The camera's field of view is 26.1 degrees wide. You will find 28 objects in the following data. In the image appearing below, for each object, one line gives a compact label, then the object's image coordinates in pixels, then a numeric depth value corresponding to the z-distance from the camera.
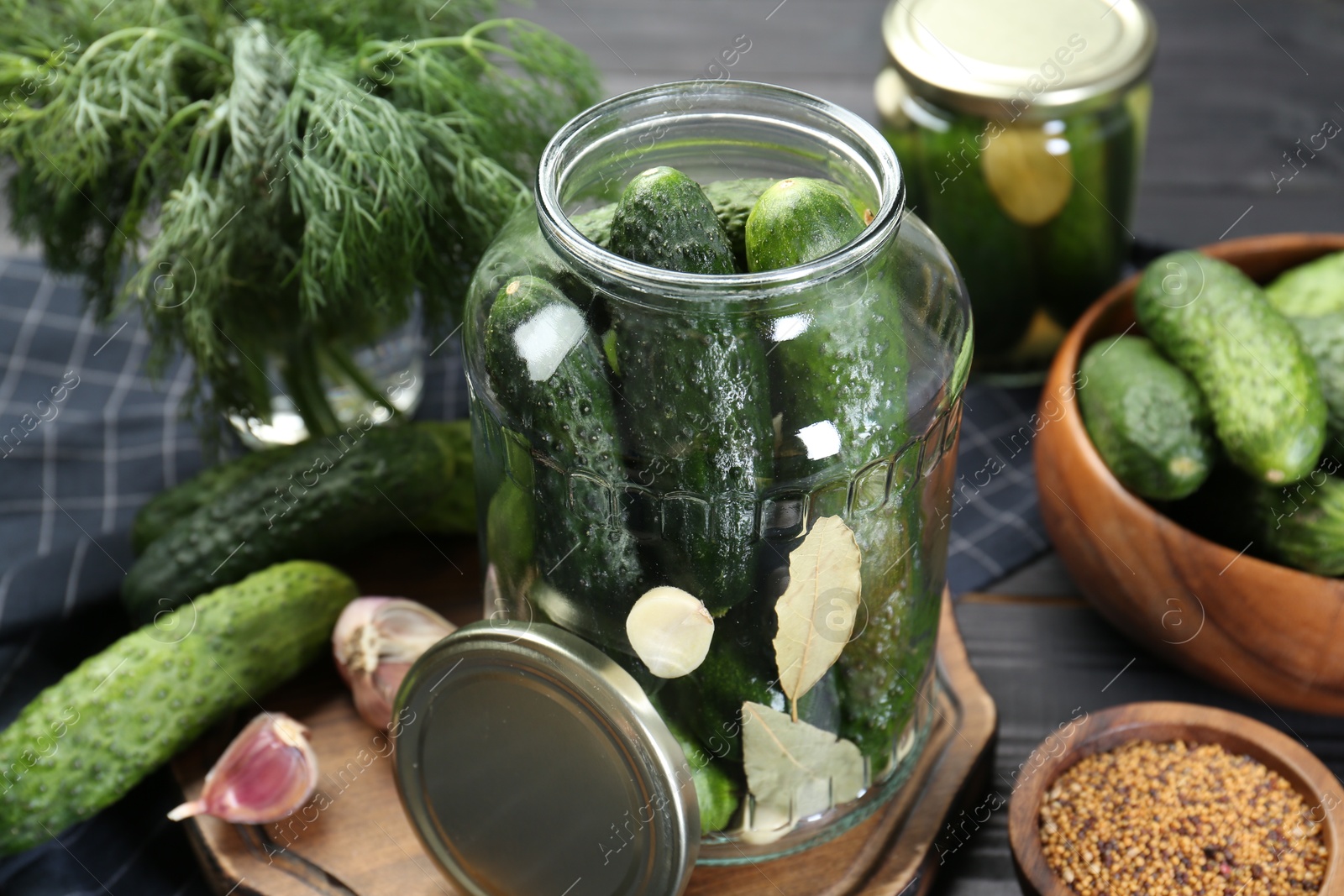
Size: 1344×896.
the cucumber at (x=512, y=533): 0.65
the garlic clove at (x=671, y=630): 0.63
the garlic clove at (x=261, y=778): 0.68
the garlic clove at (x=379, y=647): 0.70
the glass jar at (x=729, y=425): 0.62
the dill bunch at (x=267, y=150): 0.70
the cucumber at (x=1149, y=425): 0.70
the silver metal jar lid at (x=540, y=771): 0.63
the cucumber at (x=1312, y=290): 0.73
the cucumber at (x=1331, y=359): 0.71
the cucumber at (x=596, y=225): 0.64
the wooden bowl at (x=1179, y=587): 0.68
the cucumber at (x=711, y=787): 0.65
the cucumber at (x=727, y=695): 0.64
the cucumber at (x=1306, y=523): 0.69
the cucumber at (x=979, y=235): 0.77
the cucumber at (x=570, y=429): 0.62
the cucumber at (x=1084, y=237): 0.77
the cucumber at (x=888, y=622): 0.64
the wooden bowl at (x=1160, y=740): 0.66
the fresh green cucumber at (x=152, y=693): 0.68
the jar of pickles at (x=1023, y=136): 0.77
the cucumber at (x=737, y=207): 0.65
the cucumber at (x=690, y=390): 0.62
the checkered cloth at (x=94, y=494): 0.70
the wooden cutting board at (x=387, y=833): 0.67
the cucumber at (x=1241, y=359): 0.69
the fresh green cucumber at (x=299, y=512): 0.72
